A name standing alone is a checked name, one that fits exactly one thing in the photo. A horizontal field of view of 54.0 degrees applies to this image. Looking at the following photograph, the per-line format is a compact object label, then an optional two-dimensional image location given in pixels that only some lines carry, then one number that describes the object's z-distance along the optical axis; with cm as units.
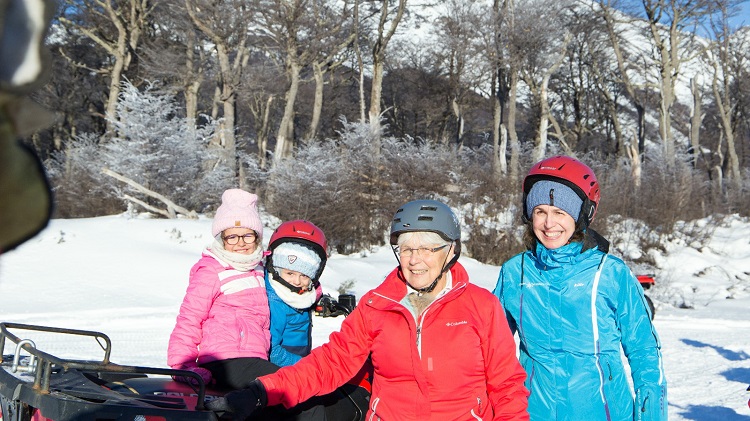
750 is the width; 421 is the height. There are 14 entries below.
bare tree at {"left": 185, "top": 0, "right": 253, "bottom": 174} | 2269
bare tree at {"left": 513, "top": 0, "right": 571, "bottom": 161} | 2922
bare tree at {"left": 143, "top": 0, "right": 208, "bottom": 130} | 2428
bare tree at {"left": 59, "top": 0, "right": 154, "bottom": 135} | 2514
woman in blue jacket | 316
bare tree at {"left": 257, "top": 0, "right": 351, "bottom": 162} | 2370
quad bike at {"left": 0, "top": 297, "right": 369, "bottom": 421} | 266
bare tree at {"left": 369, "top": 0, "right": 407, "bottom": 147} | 2628
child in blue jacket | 418
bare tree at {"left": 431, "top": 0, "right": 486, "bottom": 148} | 3238
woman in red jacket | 285
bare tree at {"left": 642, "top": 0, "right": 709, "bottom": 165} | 3084
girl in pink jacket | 376
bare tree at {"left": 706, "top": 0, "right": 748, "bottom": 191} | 3525
